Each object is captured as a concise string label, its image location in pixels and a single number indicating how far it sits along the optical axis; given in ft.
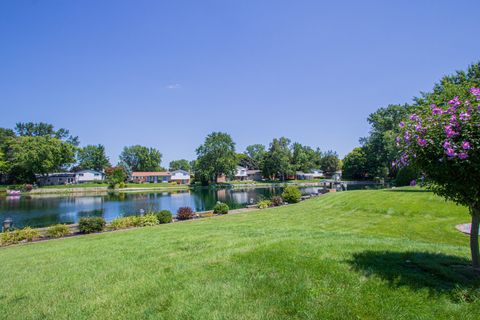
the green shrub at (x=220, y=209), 69.21
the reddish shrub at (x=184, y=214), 64.64
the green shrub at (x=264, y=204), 78.48
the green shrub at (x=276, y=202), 83.46
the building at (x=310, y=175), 337.33
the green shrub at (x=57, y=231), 47.73
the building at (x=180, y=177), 322.96
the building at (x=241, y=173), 346.01
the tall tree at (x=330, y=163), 365.59
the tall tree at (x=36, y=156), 231.30
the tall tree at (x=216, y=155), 255.50
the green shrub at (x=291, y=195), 87.71
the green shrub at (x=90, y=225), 50.22
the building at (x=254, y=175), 360.28
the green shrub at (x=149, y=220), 56.30
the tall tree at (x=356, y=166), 256.23
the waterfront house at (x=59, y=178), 276.37
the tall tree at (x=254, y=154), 398.21
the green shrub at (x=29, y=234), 45.57
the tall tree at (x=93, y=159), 339.16
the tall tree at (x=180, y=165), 443.94
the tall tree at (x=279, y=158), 294.66
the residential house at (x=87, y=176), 283.18
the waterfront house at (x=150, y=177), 324.19
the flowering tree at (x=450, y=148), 13.33
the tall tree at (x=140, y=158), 372.38
